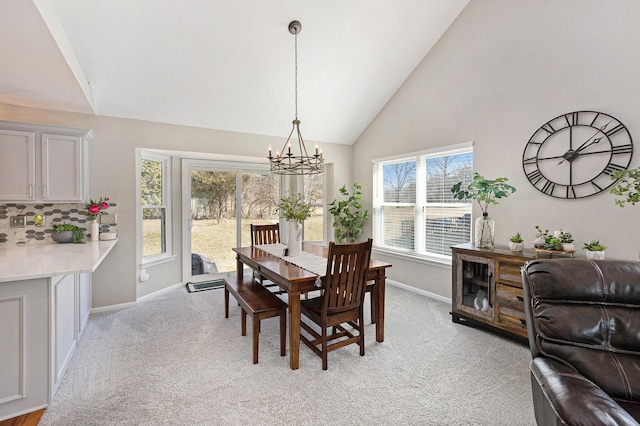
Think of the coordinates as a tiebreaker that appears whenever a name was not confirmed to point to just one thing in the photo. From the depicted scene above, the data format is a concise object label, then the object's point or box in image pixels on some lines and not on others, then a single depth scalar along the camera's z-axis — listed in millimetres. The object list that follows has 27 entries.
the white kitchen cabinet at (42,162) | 2850
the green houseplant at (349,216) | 5121
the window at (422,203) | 3887
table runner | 2580
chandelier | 2814
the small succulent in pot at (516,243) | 2863
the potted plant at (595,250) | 2398
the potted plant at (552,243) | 2590
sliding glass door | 4820
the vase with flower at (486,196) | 3062
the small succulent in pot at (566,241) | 2545
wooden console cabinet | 2752
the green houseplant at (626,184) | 2065
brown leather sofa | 1292
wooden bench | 2461
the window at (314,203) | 5609
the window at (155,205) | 4191
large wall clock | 2582
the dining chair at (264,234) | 3965
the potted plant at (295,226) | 3154
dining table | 2365
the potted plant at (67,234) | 3258
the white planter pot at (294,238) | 3176
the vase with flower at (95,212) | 3400
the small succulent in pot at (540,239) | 2721
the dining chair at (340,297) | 2352
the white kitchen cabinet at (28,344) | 1828
